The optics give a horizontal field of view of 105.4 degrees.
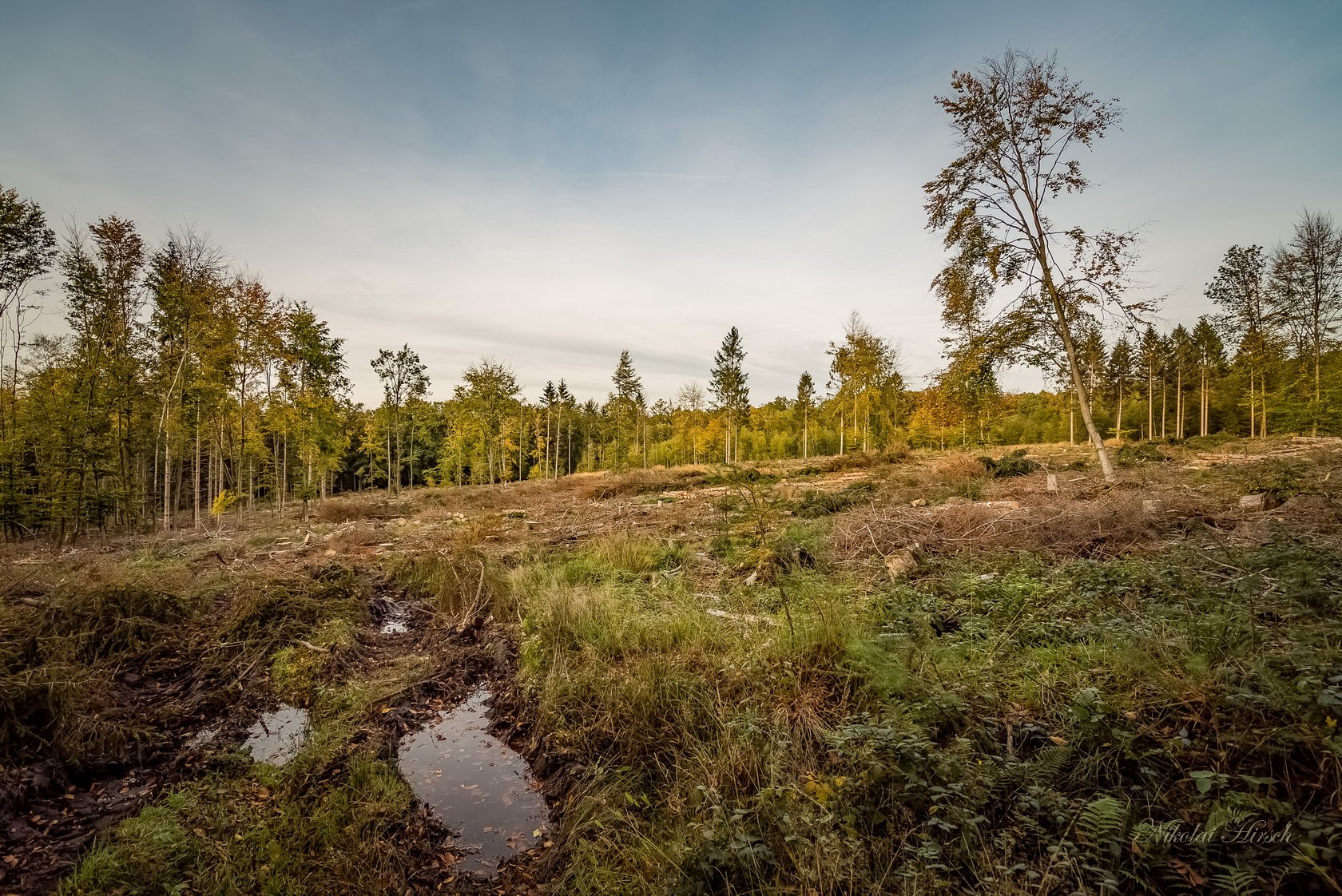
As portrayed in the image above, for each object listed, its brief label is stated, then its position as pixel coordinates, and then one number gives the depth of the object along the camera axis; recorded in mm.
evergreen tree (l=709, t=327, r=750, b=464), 41594
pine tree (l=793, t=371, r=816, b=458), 47688
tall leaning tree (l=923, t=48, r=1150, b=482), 11336
